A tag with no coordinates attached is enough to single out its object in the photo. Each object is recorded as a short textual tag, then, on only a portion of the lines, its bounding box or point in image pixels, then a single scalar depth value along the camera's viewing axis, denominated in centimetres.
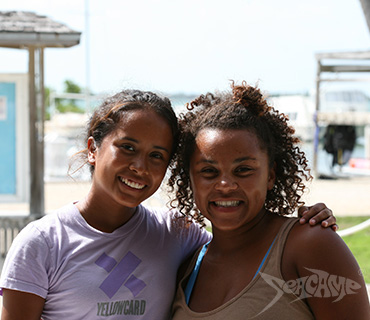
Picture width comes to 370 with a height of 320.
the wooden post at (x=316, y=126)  1573
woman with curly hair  180
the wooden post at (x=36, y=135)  615
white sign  666
